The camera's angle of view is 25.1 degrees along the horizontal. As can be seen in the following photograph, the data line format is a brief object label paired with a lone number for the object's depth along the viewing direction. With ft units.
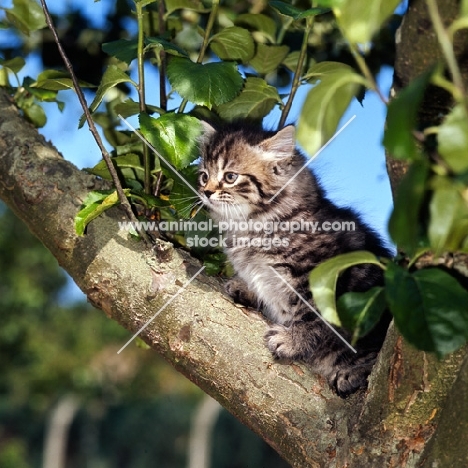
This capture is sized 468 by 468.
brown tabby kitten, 2.93
